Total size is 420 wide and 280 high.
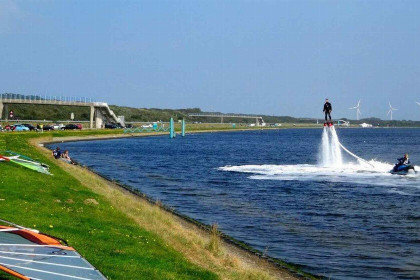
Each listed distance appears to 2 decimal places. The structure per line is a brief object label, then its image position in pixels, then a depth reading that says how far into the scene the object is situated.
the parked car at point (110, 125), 190.29
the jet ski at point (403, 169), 67.69
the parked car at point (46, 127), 152.45
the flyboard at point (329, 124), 68.06
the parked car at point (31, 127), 142.77
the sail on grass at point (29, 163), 42.72
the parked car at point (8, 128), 132.19
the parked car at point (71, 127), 163.75
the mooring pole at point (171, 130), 187.40
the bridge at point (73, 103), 145.12
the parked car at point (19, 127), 133.68
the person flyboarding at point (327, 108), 59.54
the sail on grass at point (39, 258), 13.91
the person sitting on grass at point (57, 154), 62.48
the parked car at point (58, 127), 162.62
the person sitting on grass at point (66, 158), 63.29
